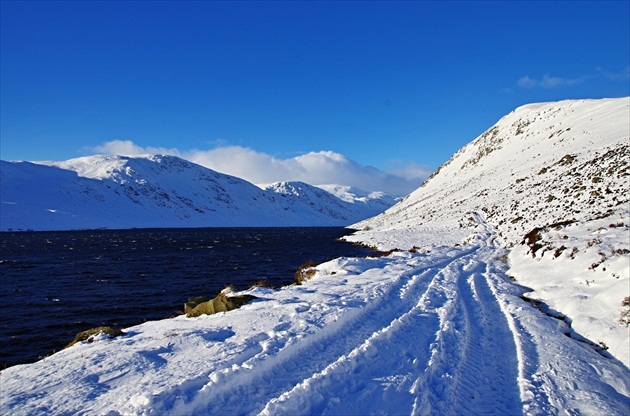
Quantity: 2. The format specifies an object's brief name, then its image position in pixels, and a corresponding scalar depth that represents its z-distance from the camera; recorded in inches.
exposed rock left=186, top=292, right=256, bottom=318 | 467.8
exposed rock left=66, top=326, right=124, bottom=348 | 381.6
